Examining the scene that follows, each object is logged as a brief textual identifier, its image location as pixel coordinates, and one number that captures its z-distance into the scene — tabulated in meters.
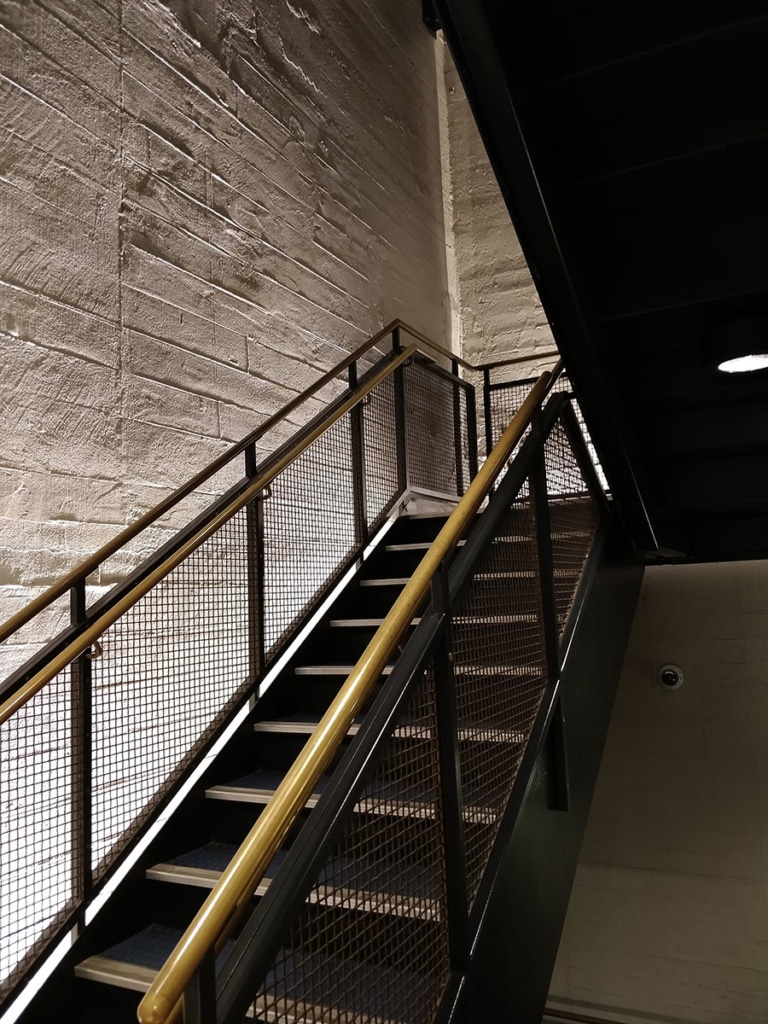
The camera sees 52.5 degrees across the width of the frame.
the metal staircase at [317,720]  1.37
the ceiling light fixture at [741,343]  2.40
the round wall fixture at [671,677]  4.87
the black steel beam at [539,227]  1.82
